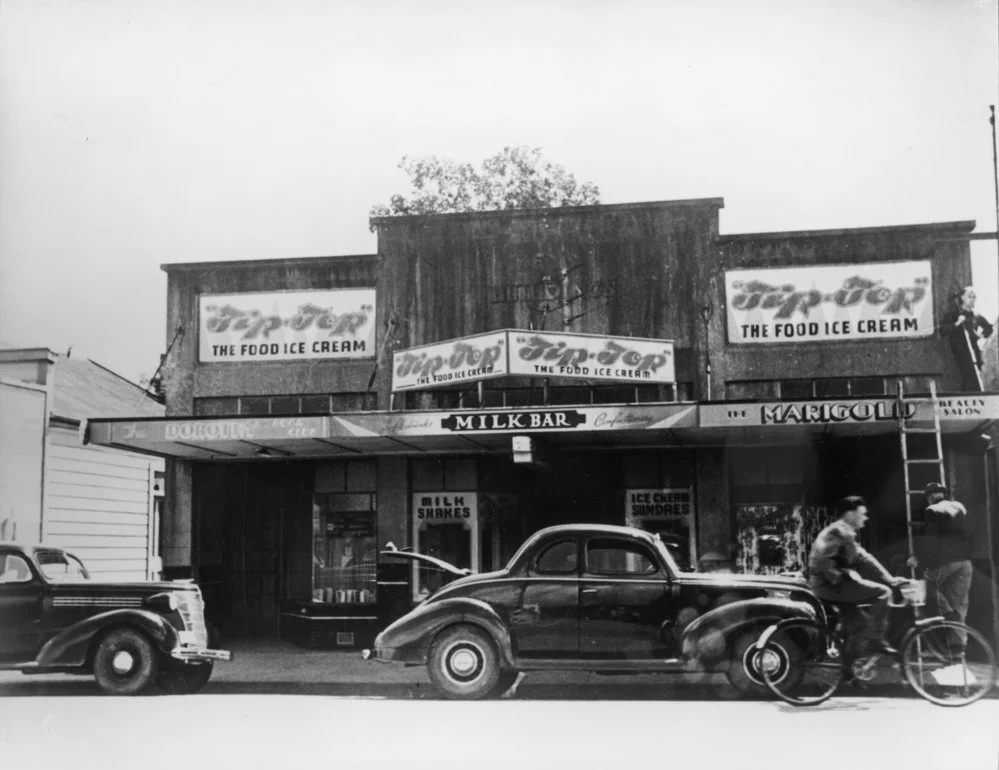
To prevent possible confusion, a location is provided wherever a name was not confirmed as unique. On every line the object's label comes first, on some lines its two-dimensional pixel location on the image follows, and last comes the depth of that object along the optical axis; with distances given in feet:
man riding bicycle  34.96
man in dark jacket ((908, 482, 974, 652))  39.22
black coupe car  37.45
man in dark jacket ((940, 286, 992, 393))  47.96
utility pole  41.78
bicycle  34.01
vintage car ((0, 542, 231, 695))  39.42
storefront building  47.96
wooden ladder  40.22
